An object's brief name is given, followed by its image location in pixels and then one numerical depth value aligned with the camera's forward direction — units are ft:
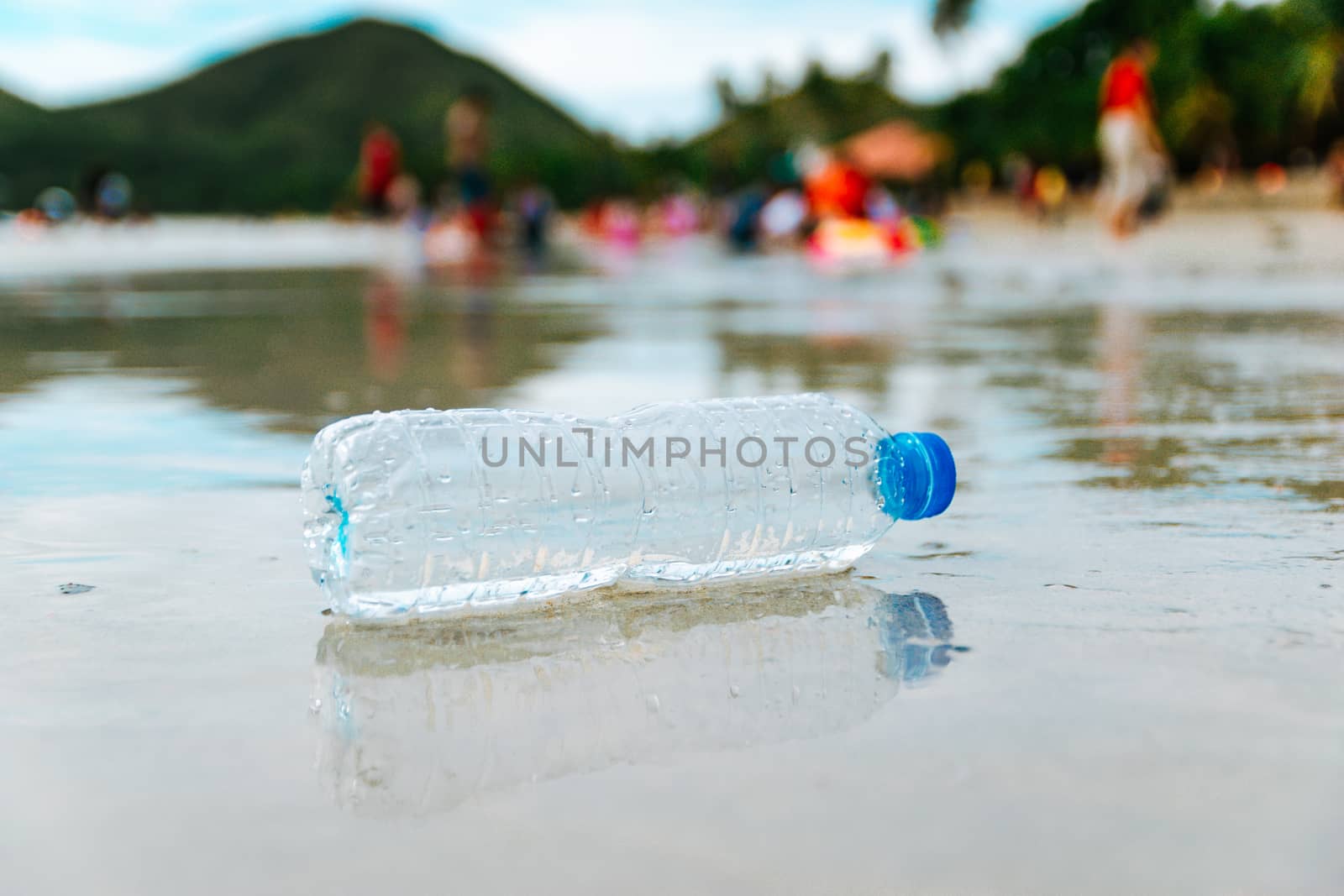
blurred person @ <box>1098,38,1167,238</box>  55.26
